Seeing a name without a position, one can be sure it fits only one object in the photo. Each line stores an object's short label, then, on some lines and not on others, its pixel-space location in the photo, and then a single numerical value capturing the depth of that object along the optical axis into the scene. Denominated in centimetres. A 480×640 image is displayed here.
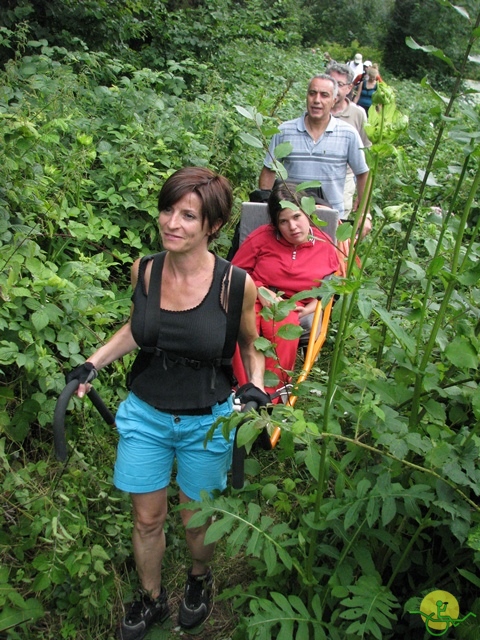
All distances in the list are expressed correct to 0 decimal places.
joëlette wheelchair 226
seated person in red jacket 417
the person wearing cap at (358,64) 1303
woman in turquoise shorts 249
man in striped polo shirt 512
